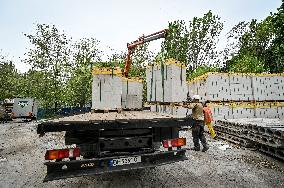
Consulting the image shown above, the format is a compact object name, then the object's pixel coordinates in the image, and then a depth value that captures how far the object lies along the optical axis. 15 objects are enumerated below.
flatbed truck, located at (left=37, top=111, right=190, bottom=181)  2.32
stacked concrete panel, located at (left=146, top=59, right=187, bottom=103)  4.76
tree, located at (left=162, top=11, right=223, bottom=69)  20.33
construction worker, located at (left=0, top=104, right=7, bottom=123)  15.05
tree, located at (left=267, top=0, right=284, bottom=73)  8.39
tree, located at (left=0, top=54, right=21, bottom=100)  21.03
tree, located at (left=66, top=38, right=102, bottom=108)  16.38
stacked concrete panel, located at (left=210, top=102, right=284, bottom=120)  6.63
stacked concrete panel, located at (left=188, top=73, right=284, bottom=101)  6.68
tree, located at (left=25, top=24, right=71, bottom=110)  17.49
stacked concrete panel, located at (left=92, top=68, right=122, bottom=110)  3.84
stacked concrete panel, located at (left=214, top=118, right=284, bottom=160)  3.65
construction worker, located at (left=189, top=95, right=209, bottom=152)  4.37
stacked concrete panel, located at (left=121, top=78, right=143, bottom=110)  4.51
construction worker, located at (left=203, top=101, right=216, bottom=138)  4.67
